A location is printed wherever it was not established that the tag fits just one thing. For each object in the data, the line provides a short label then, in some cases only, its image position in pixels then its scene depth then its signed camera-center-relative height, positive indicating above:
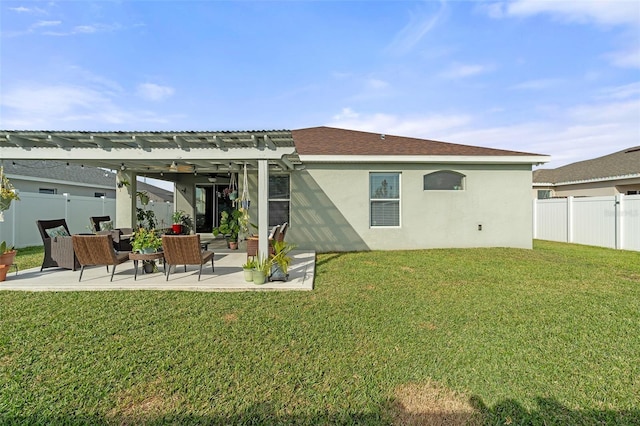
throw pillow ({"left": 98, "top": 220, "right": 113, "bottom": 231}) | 9.23 -0.35
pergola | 5.69 +1.37
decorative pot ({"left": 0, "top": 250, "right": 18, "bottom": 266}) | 5.83 -0.84
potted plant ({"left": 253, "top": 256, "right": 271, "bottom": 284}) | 5.64 -1.06
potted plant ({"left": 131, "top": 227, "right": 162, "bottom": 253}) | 6.07 -0.56
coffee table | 5.92 -0.82
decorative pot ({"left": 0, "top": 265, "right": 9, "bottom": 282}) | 5.72 -1.07
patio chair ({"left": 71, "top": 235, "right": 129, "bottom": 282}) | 5.58 -0.66
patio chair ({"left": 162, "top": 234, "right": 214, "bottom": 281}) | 5.63 -0.68
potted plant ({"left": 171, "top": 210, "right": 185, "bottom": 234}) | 10.20 -0.23
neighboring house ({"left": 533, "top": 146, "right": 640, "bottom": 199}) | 14.17 +1.83
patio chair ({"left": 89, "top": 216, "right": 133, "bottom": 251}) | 7.78 -0.47
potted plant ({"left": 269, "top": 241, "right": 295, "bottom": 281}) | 5.84 -1.01
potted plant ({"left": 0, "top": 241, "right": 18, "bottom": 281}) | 5.74 -0.87
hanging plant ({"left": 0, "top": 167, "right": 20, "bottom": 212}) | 6.09 +0.44
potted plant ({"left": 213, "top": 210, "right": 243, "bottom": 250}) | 10.07 -0.50
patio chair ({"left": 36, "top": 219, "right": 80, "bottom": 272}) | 6.38 -0.80
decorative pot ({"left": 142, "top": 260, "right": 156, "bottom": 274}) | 6.51 -1.13
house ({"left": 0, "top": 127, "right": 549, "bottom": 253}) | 9.88 +0.61
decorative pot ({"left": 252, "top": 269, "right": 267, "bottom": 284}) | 5.63 -1.17
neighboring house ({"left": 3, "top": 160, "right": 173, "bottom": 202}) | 16.03 +2.10
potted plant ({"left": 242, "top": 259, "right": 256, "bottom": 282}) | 5.71 -1.05
